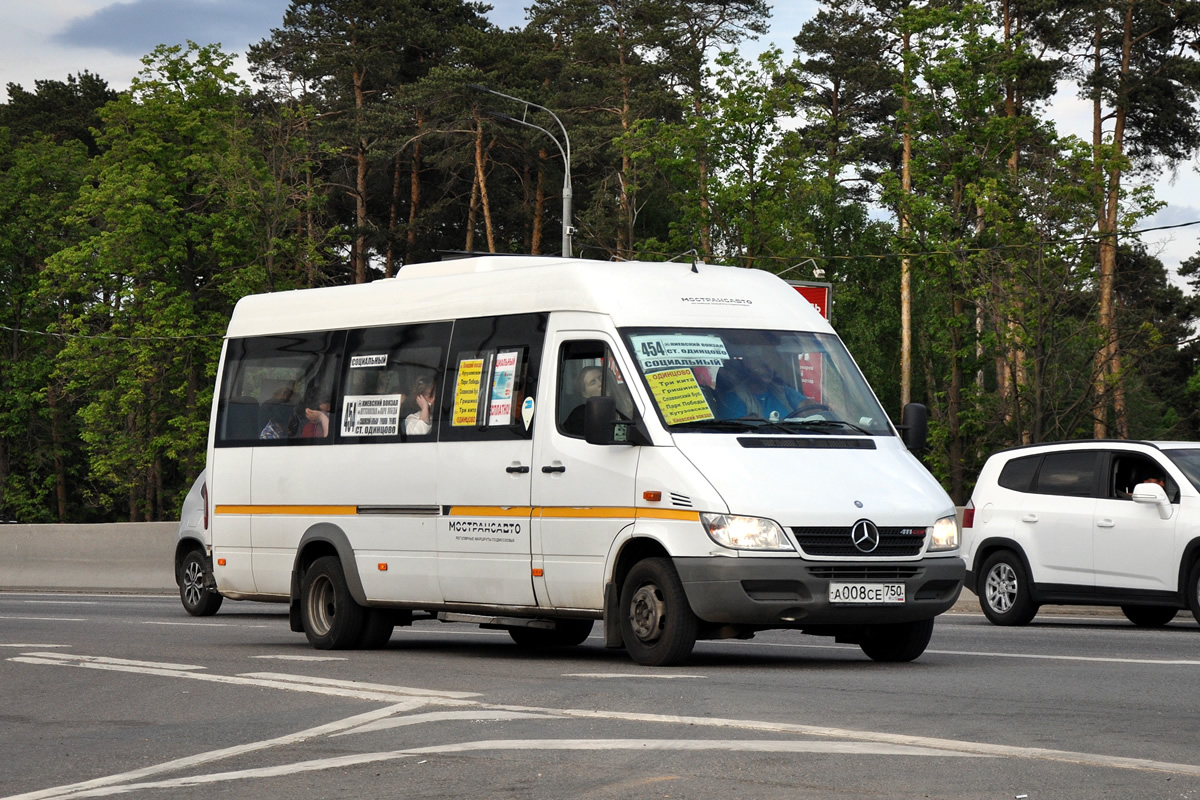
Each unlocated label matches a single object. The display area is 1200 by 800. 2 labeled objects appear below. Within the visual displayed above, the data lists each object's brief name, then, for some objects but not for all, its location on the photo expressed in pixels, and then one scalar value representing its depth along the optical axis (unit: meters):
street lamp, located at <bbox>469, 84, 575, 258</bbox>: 35.28
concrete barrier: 30.08
